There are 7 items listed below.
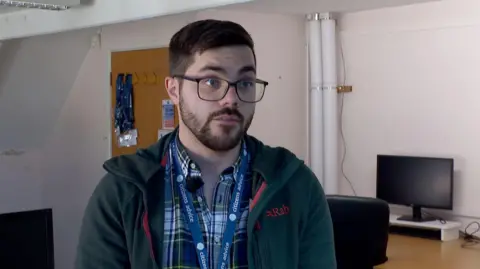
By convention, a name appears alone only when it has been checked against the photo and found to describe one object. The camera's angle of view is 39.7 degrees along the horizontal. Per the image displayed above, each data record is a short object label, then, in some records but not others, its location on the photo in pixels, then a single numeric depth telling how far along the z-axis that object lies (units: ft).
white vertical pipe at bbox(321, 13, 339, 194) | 15.95
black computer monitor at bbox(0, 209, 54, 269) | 8.44
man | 4.54
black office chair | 11.10
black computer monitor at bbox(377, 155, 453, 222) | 14.38
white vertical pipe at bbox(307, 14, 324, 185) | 16.06
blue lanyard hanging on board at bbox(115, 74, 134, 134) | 14.47
